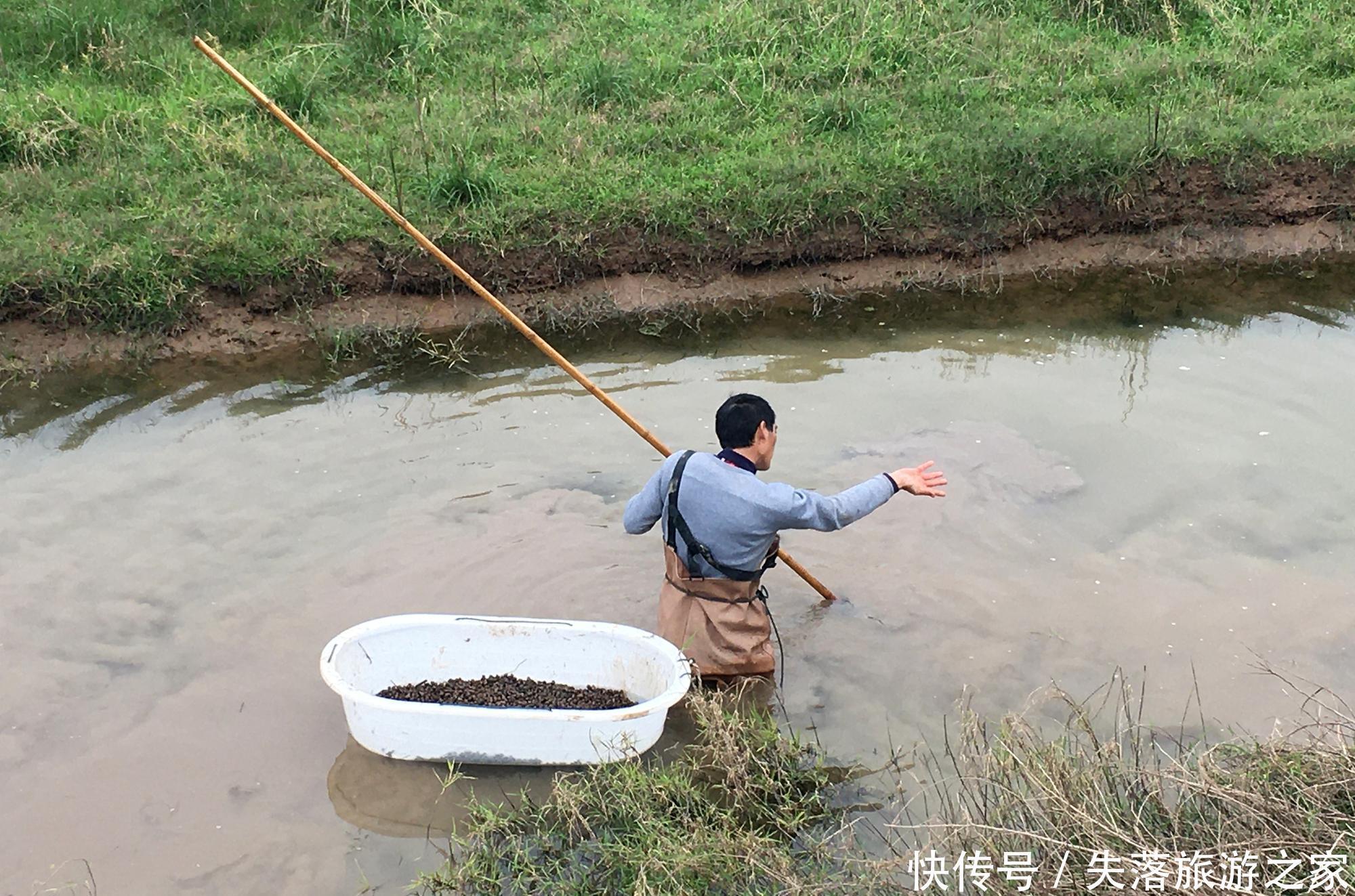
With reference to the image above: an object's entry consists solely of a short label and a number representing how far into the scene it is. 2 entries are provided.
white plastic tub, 4.07
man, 4.20
